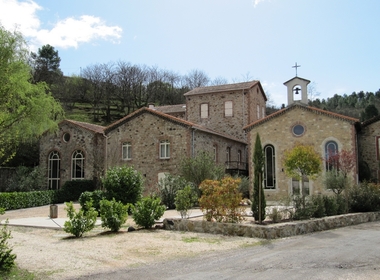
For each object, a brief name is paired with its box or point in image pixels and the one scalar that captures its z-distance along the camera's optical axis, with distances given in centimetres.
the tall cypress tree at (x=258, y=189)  1295
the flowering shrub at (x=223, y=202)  1247
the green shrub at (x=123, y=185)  1712
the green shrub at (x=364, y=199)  1709
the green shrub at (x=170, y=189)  1967
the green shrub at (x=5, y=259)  696
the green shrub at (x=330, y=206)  1509
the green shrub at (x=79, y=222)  1131
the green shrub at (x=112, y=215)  1222
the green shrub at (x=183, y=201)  1362
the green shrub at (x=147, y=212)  1297
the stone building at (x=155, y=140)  2552
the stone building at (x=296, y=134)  2317
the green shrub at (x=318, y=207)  1423
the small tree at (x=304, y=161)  1434
